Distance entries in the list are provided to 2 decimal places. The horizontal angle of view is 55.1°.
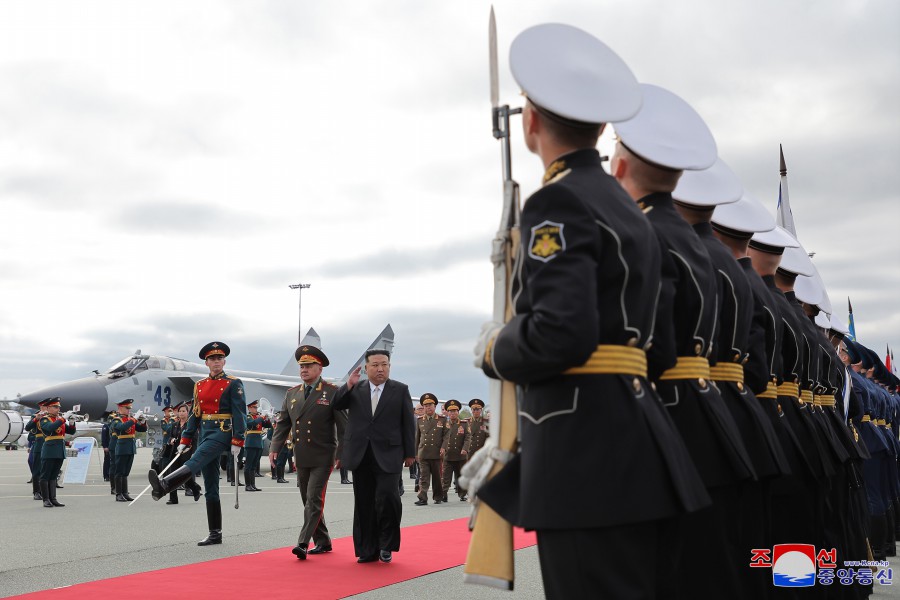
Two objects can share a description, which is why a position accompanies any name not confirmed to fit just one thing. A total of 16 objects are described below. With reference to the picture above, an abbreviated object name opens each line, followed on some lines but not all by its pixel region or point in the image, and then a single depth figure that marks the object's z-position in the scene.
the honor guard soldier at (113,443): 17.53
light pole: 61.80
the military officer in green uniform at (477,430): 18.98
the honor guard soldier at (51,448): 14.96
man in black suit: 8.10
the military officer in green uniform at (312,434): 8.16
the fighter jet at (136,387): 25.98
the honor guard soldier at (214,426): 9.12
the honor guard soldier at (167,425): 18.22
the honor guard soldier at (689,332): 3.01
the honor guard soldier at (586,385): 2.26
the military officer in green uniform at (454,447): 17.95
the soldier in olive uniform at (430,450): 16.39
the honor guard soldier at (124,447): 16.52
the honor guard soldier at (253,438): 21.88
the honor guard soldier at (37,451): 16.67
